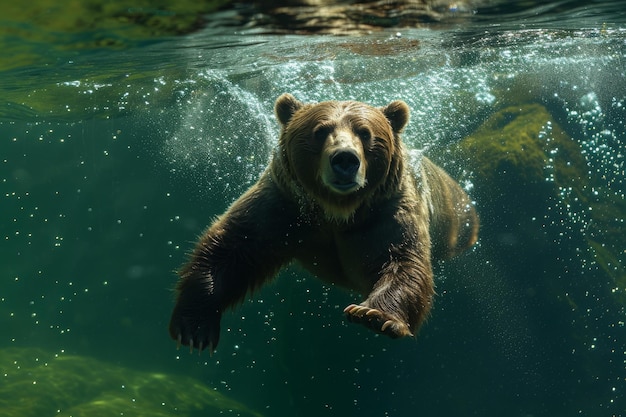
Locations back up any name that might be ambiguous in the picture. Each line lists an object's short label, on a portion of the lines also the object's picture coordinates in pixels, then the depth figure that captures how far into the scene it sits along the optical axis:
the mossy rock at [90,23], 6.34
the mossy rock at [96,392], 9.95
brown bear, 5.35
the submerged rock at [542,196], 10.95
